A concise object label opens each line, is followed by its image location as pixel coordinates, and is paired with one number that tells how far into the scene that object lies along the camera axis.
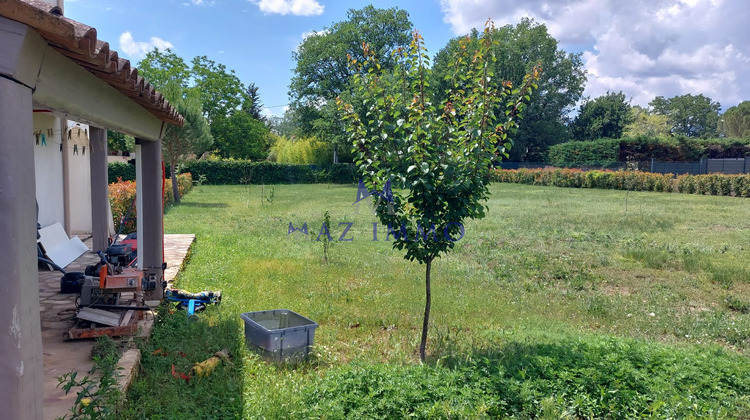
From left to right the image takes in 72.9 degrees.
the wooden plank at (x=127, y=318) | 4.99
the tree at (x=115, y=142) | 32.51
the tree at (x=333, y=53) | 47.38
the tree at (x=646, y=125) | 57.71
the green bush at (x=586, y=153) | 42.41
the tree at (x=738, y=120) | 64.12
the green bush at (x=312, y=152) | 46.28
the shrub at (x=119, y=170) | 27.16
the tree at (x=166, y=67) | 36.48
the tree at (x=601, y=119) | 57.22
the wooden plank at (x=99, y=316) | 4.84
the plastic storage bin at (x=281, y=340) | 4.92
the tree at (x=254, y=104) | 65.38
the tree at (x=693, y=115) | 76.50
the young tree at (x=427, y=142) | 5.11
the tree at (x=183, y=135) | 21.05
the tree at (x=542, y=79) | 52.56
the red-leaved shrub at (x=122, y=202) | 12.74
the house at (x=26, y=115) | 2.45
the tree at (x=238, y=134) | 42.06
